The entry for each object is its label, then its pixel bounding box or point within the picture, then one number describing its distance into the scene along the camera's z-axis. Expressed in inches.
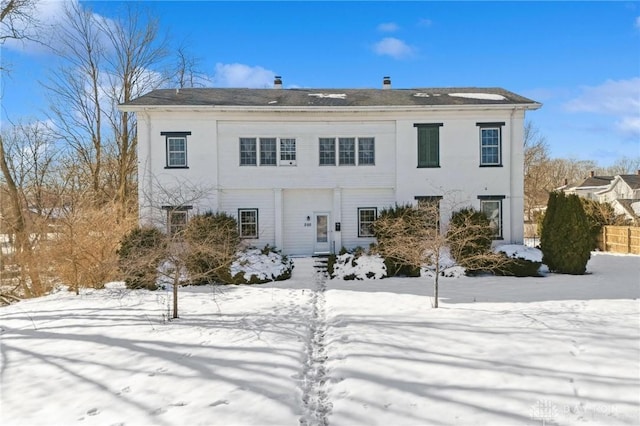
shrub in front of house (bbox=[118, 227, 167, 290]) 374.2
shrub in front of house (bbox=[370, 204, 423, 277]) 520.1
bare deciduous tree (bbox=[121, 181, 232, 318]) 305.0
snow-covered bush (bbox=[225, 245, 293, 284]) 489.1
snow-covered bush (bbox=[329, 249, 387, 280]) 515.2
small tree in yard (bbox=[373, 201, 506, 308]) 360.8
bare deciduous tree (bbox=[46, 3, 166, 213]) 873.5
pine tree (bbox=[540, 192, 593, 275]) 519.2
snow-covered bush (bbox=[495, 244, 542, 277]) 520.4
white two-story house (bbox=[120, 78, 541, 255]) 592.7
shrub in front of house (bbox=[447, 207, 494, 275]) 504.9
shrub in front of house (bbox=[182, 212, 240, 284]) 341.3
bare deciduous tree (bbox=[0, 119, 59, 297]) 509.7
